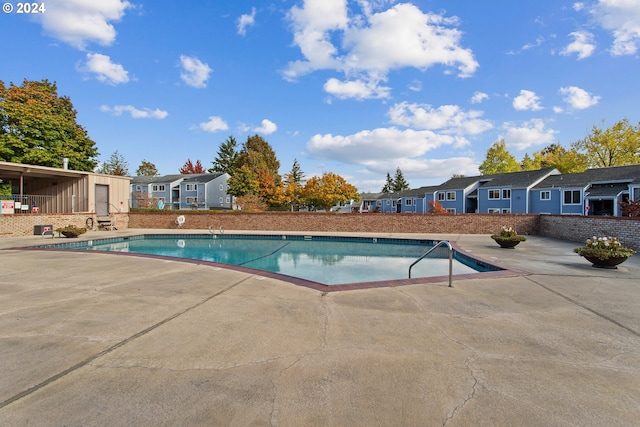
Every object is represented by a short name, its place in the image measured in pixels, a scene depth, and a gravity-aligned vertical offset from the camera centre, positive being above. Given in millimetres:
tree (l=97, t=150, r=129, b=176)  53109 +9005
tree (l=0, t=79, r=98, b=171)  23875 +7504
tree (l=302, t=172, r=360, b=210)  32062 +2465
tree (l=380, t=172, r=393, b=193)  69312 +6438
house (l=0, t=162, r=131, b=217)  19812 +1599
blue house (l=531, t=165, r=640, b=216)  25641 +1872
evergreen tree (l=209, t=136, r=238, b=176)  55625 +11294
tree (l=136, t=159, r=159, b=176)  62250 +9532
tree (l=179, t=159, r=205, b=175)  65688 +10254
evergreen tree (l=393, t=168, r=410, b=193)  66250 +6614
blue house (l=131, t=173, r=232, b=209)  44094 +3788
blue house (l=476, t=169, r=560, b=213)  31906 +2423
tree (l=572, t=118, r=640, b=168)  34781 +8185
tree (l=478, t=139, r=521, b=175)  44512 +7845
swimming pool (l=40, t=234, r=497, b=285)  9242 -1821
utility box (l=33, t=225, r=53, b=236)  15531 -799
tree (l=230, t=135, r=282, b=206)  34844 +7180
